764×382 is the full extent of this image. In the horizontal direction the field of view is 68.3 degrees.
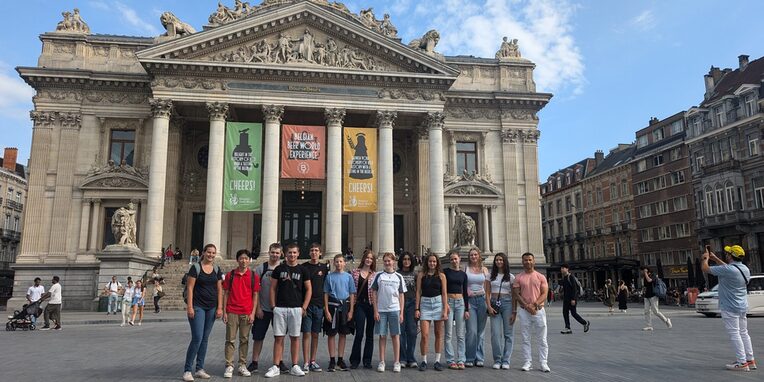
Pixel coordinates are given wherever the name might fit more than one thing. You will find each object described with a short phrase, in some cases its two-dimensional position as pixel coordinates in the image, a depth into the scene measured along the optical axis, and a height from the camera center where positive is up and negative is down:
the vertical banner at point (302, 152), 31.95 +6.98
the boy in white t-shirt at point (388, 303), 9.36 -0.47
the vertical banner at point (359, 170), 32.69 +6.09
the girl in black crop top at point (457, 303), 9.59 -0.50
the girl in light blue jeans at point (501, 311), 9.51 -0.63
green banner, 31.39 +6.08
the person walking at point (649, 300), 16.86 -0.83
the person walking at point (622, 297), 27.05 -1.16
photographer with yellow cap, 8.97 -0.44
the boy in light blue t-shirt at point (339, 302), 9.41 -0.45
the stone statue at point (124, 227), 28.62 +2.54
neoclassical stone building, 32.25 +8.82
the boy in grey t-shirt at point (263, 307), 9.16 -0.52
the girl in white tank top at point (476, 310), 9.72 -0.63
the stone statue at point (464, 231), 31.70 +2.39
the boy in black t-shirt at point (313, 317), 9.21 -0.68
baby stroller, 18.30 -1.34
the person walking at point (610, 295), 26.74 -1.10
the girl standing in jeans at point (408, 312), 9.70 -0.66
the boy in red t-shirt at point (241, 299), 9.00 -0.38
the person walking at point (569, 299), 16.02 -0.74
